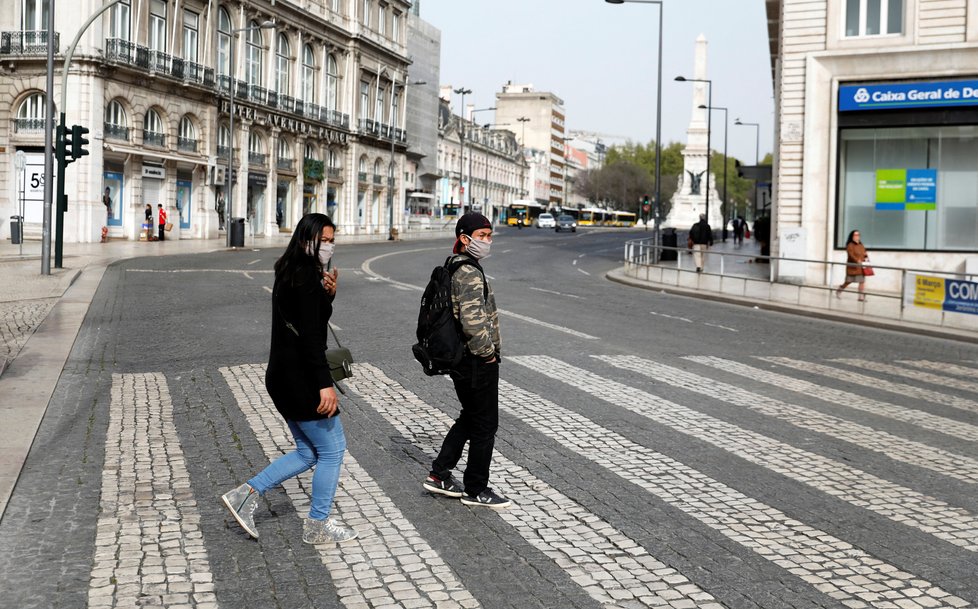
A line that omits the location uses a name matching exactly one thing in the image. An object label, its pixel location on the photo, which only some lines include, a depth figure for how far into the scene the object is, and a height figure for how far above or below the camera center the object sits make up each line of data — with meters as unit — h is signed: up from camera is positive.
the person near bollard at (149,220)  44.78 +0.64
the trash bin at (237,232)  40.97 +0.20
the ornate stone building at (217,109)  42.81 +6.28
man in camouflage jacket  5.74 -0.73
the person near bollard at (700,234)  32.59 +0.40
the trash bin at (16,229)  32.56 +0.11
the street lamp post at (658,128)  37.66 +4.23
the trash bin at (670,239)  46.66 +0.34
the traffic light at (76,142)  23.88 +2.05
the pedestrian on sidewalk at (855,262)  20.97 -0.24
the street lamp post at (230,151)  43.69 +3.61
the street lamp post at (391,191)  74.88 +3.51
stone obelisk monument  79.25 +6.10
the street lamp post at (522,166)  156.88 +11.37
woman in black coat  5.01 -0.60
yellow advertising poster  18.16 -0.68
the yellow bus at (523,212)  112.44 +3.44
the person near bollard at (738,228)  65.43 +1.24
